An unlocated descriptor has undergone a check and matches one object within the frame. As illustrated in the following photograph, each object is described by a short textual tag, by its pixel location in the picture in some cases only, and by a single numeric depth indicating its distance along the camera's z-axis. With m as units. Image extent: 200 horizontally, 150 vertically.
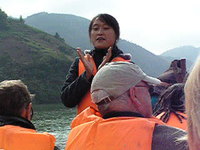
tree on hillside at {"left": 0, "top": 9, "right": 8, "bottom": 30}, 94.24
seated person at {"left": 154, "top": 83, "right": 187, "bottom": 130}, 3.04
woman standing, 2.78
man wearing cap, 1.87
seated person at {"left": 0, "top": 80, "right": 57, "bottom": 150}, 2.98
